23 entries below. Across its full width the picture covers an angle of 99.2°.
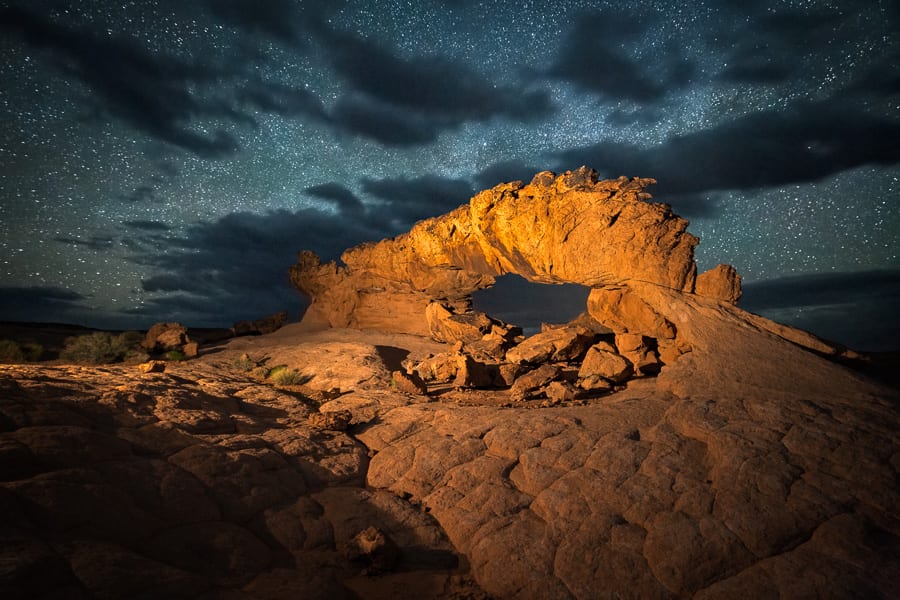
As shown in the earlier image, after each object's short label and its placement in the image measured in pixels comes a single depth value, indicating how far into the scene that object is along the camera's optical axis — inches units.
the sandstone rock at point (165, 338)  650.2
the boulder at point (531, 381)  364.5
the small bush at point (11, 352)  489.2
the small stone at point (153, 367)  370.6
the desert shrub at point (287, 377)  456.8
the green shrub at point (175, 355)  617.9
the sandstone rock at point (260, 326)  943.0
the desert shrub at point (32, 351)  510.0
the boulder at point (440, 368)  466.6
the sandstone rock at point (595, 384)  360.8
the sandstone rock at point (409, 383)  402.0
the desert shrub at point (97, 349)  554.3
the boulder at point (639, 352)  406.6
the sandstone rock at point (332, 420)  267.9
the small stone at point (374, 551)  150.3
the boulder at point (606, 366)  385.4
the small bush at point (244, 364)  546.9
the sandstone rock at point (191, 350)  641.6
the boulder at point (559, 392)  330.8
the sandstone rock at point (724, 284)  382.6
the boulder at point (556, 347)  470.3
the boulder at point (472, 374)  428.5
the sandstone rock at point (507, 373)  437.3
